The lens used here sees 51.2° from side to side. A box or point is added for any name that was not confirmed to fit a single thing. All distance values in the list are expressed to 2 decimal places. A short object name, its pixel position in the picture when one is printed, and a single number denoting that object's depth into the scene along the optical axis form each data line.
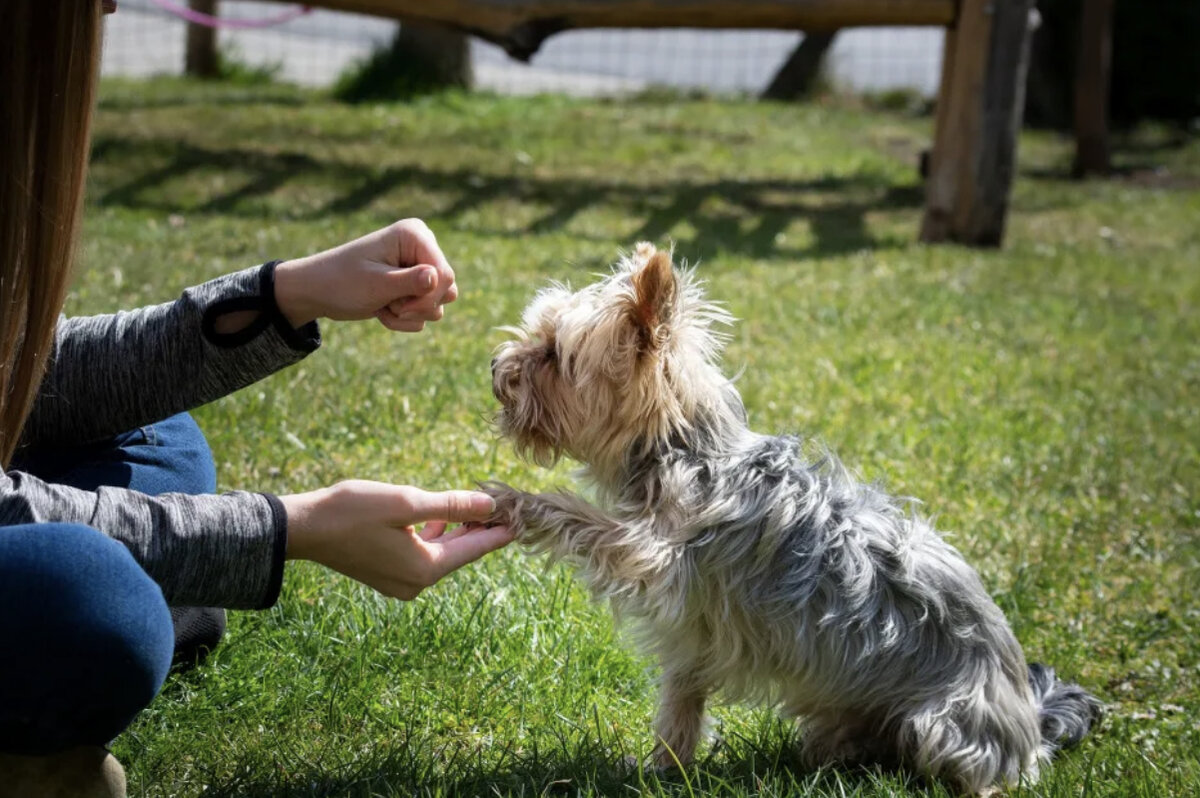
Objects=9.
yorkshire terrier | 2.83
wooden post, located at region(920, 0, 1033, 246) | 9.02
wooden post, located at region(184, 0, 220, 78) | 13.71
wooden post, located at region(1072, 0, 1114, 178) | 12.71
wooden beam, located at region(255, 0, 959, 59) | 8.93
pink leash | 11.34
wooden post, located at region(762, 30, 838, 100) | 16.75
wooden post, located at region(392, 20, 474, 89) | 13.02
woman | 1.96
